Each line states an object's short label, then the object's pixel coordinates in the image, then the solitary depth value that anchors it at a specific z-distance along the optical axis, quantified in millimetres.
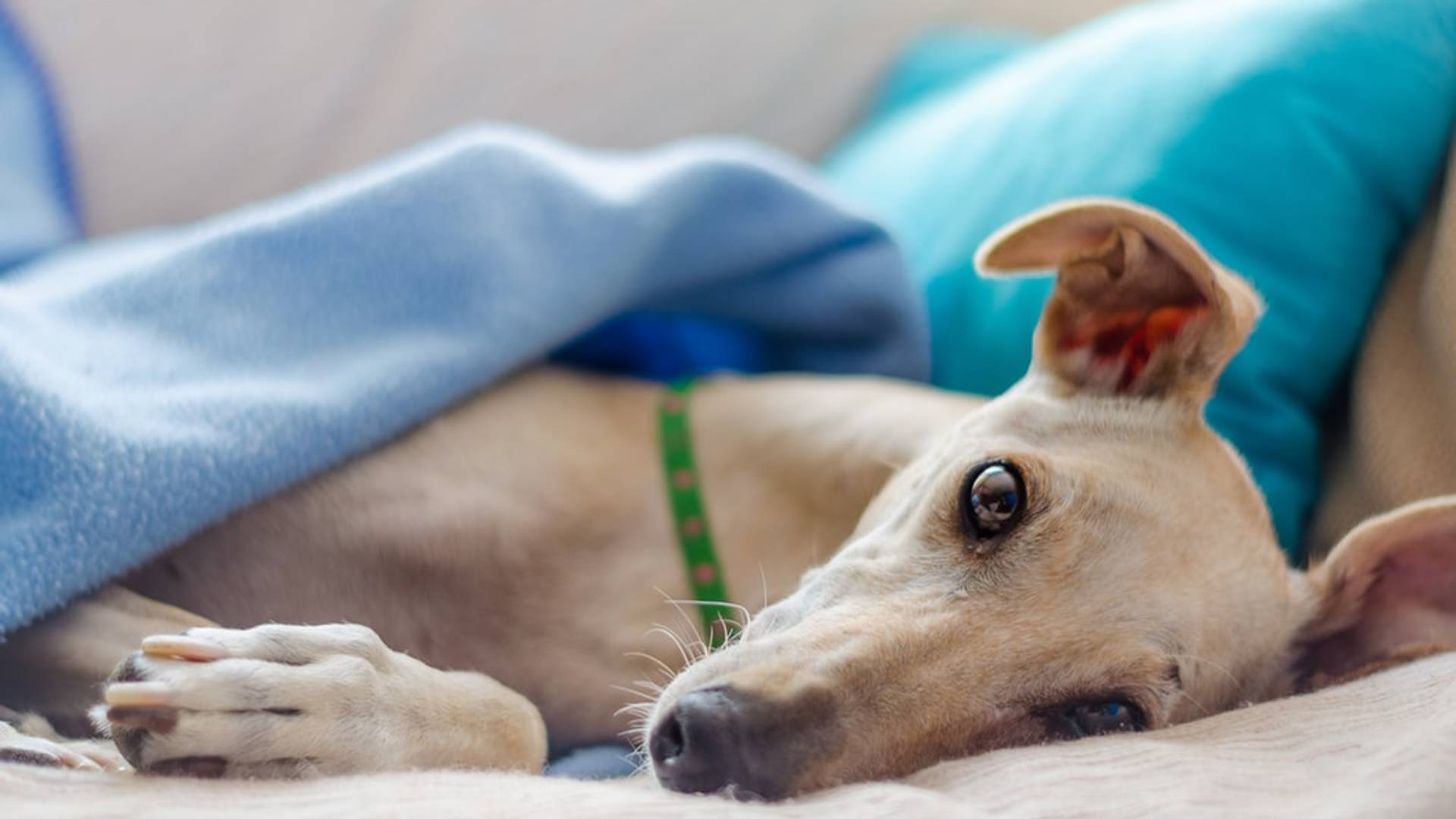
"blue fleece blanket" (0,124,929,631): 747
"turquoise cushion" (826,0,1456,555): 853
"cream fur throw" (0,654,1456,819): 622
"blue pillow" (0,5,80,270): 993
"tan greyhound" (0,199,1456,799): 674
